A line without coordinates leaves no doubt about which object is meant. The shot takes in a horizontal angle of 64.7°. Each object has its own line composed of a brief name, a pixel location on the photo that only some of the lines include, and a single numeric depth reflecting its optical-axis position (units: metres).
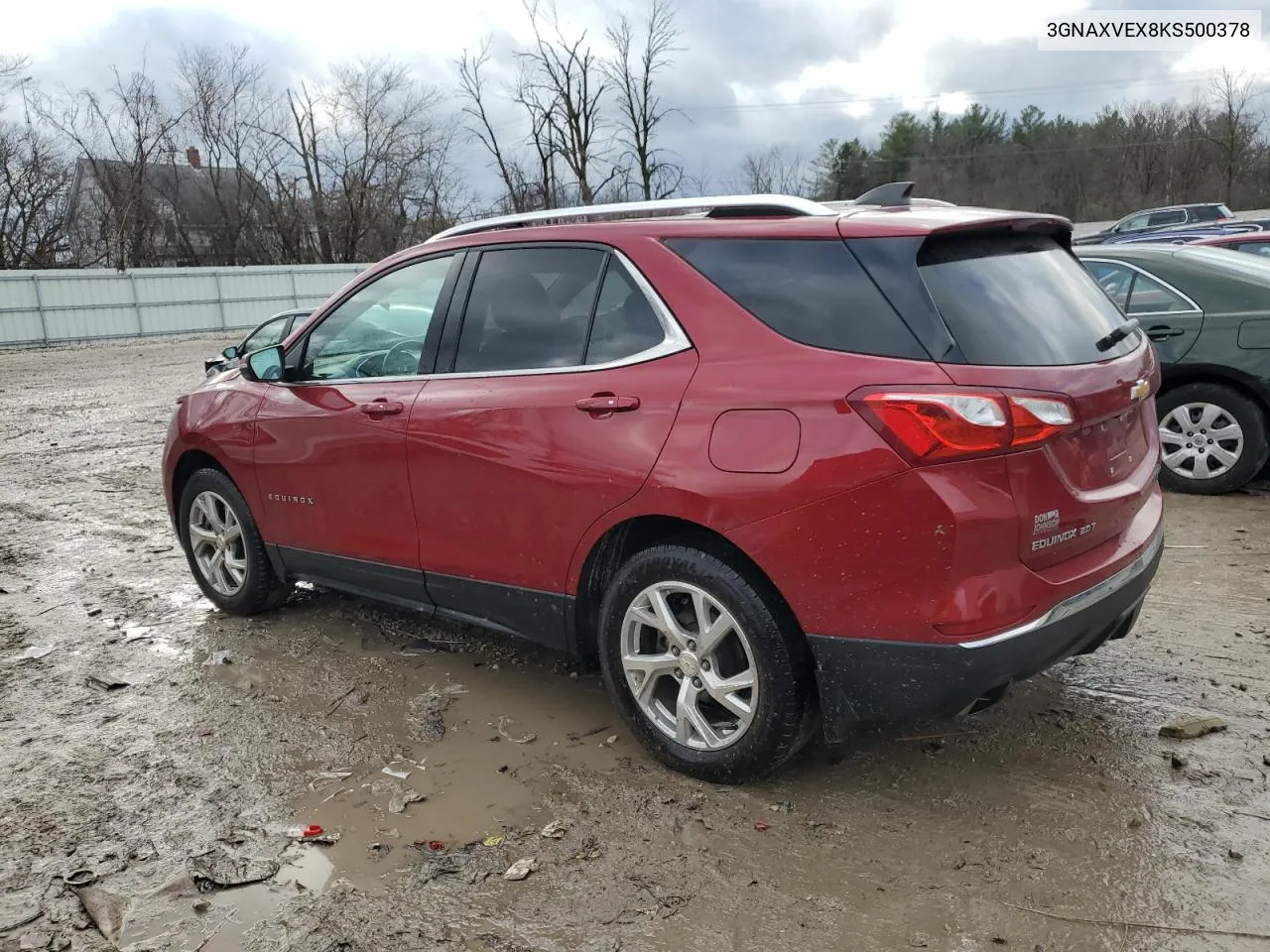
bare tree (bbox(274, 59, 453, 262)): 44.12
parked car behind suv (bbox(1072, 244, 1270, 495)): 6.27
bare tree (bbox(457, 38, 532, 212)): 42.34
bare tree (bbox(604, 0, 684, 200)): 37.56
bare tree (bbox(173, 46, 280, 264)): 44.47
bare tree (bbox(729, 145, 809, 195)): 47.28
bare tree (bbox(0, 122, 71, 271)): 37.81
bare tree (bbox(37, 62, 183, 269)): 40.56
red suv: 2.72
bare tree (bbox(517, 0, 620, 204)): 38.22
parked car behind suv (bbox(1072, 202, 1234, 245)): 29.16
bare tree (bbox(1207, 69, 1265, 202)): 48.66
